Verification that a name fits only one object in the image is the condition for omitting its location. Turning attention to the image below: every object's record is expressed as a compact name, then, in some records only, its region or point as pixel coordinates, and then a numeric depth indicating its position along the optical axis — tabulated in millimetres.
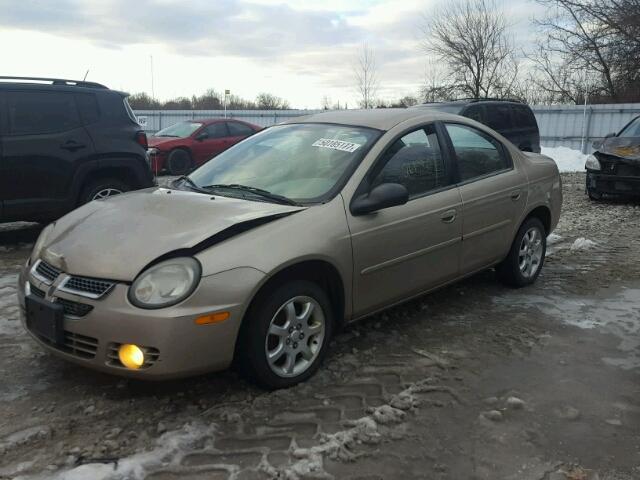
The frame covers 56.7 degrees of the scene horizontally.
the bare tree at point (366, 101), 32531
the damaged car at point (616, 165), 9648
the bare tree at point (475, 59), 28391
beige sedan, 2906
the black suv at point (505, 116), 10977
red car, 14406
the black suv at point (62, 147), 6215
